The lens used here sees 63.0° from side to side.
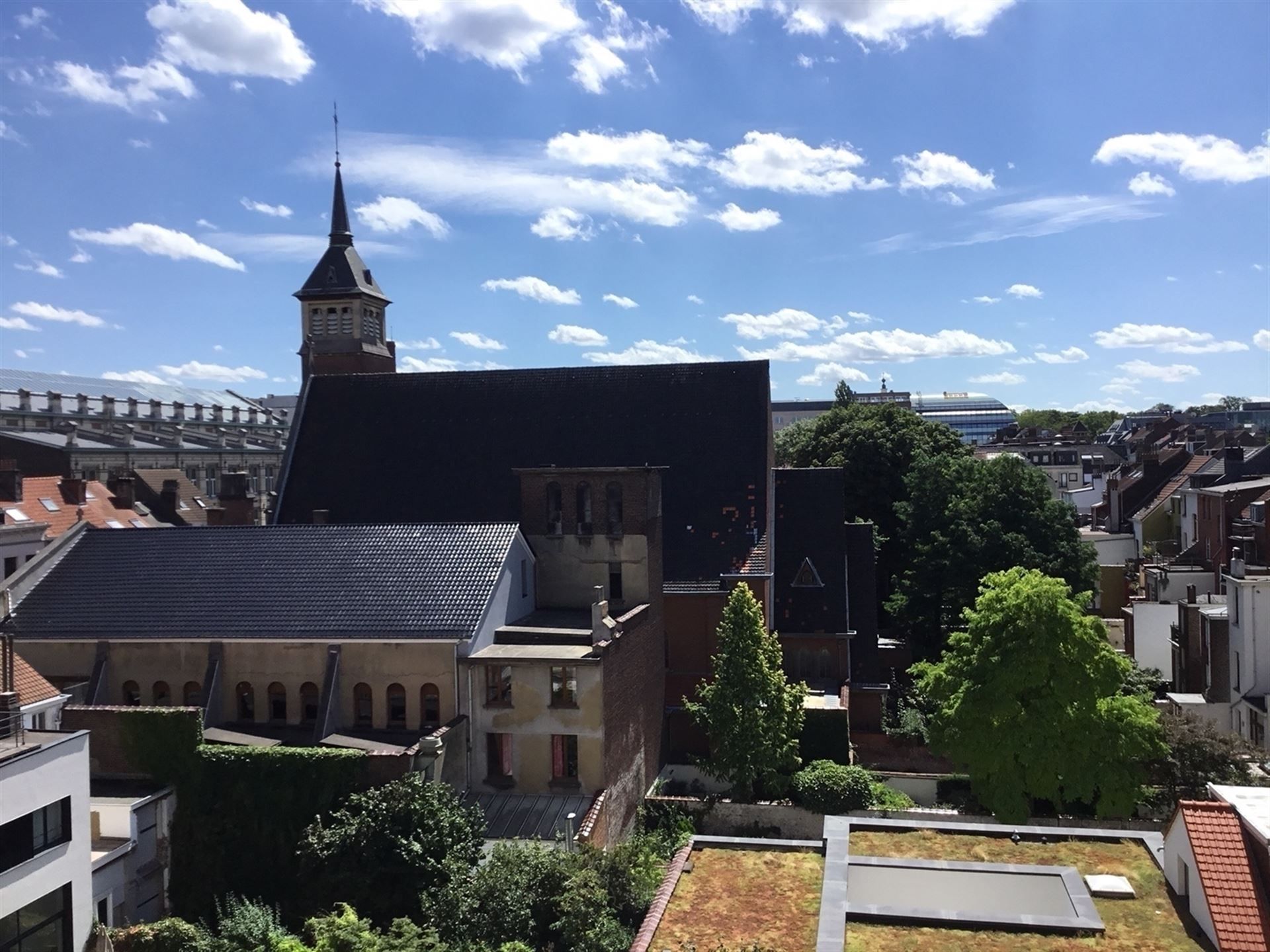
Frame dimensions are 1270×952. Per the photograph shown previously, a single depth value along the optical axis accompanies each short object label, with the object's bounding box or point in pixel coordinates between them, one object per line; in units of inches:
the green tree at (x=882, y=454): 2231.8
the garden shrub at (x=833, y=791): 1217.4
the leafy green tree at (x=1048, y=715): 1167.0
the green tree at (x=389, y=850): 946.7
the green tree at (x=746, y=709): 1229.7
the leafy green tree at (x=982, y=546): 1776.6
